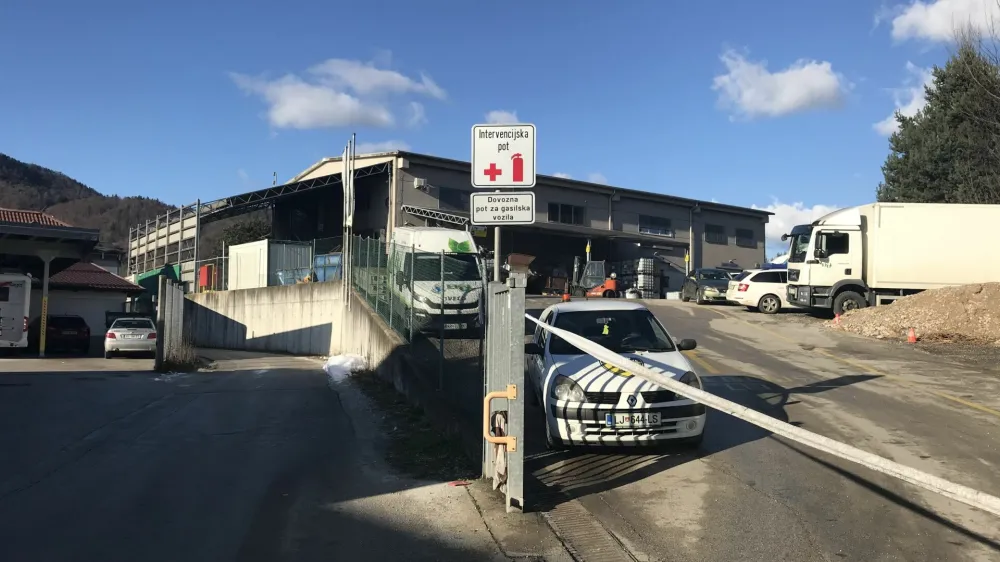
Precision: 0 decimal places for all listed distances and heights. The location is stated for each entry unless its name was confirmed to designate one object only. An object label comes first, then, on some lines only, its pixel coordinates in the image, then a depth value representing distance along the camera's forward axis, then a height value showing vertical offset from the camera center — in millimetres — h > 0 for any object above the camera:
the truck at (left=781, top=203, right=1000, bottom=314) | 23031 +1668
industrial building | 39688 +5129
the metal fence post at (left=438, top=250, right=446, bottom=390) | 11105 -965
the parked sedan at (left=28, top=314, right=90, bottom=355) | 28562 -1507
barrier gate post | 6191 -795
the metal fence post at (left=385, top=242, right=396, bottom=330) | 16266 +355
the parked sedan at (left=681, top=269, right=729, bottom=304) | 30219 +735
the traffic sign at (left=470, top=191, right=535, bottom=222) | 7004 +883
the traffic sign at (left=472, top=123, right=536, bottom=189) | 7012 +1375
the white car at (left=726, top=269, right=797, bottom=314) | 26484 +461
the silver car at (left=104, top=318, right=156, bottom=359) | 25703 -1514
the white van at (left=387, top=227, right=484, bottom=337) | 13625 +194
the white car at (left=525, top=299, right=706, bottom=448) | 7570 -1045
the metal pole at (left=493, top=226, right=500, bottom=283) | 6902 +391
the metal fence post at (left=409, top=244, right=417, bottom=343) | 14045 +710
